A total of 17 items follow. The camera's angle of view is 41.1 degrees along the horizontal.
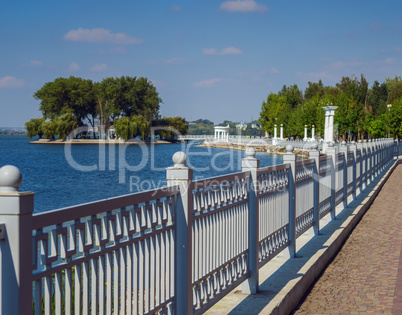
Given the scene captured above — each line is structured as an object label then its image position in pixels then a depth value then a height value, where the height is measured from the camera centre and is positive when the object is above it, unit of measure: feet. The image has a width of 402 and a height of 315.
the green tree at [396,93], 338.34 +28.11
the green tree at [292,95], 409.08 +33.70
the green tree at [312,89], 457.80 +41.46
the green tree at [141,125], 393.41 +9.52
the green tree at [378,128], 272.10 +4.88
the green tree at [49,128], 394.93 +6.83
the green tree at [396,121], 190.71 +5.86
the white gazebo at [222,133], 484.17 +4.38
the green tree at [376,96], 413.22 +32.53
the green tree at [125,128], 384.47 +7.07
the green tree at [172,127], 483.47 +10.56
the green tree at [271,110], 394.93 +20.26
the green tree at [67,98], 438.40 +33.03
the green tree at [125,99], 447.01 +32.59
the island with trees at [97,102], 437.58 +30.16
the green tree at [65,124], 390.83 +10.06
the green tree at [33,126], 417.08 +9.10
